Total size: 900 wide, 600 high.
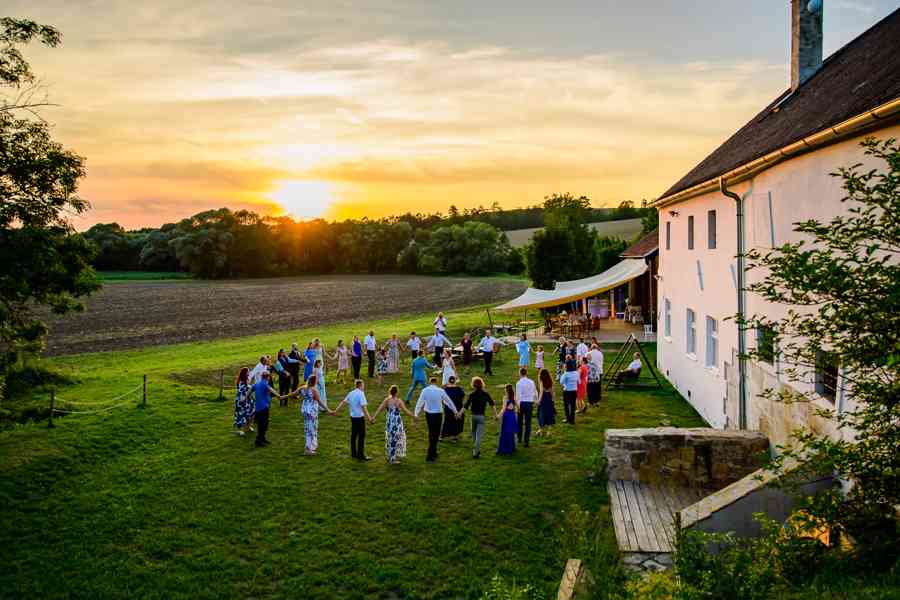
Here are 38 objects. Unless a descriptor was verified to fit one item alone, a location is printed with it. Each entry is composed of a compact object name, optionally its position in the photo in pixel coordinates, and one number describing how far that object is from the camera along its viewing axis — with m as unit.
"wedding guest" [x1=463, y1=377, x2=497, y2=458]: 11.47
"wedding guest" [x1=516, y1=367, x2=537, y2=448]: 12.12
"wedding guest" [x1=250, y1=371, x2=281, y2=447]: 12.48
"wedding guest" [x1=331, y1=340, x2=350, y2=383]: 19.45
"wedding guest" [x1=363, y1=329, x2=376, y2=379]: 19.79
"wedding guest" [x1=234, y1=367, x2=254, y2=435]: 13.22
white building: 7.71
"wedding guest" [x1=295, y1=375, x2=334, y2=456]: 11.88
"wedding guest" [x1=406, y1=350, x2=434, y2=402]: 15.55
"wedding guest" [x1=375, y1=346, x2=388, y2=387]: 20.31
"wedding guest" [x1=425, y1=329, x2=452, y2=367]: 21.23
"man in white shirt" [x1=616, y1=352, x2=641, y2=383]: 17.81
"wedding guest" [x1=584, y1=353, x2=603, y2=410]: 15.60
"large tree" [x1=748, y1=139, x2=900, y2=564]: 4.09
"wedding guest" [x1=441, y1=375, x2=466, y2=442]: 12.66
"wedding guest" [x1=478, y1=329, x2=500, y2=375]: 20.41
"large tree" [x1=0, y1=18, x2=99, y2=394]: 11.36
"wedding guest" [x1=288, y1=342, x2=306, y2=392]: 17.16
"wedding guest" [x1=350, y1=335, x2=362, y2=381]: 19.12
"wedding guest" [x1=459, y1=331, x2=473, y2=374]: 22.02
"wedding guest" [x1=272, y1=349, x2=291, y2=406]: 16.22
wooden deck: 7.99
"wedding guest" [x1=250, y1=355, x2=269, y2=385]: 13.44
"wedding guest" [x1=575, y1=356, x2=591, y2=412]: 15.21
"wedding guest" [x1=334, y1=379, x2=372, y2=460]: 11.44
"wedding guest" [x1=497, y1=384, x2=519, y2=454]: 11.65
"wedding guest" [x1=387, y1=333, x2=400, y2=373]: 20.30
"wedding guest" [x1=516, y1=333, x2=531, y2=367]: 18.66
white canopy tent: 26.48
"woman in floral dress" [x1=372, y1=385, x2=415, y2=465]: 11.27
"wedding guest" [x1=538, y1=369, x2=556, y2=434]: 12.66
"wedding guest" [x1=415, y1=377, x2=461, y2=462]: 11.43
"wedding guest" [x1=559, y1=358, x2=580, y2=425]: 13.50
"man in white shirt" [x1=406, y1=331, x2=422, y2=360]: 20.52
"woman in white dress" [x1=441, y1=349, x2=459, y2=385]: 15.37
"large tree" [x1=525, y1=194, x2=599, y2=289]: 43.62
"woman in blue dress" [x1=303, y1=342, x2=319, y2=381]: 16.58
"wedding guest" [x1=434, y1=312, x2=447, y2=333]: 22.45
